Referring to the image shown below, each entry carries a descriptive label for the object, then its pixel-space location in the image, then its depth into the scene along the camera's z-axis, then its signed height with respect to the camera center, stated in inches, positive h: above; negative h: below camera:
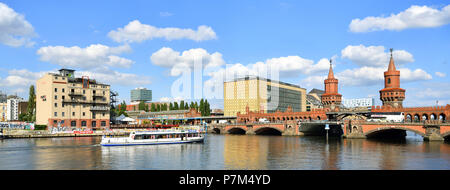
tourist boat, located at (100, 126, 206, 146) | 3306.6 -301.4
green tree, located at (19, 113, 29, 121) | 7199.3 -209.7
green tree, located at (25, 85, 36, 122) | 6407.5 +52.9
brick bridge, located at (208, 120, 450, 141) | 3607.3 -298.5
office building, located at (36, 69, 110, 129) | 5187.0 +84.4
